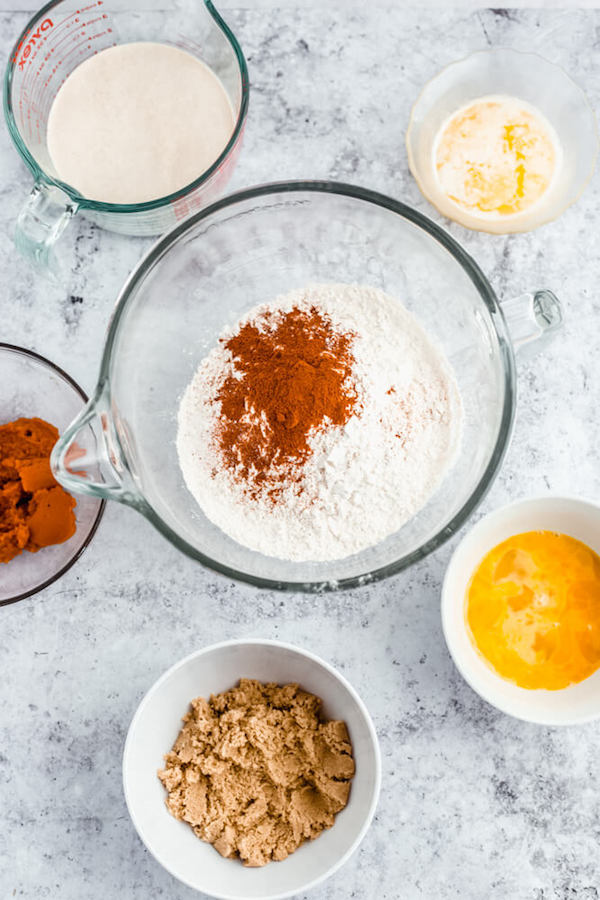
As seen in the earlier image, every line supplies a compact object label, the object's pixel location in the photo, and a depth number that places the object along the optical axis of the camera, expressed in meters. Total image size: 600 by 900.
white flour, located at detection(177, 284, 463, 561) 0.70
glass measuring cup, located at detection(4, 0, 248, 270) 0.74
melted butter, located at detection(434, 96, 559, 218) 0.80
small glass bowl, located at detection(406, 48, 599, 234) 0.79
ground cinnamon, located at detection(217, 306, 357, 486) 0.69
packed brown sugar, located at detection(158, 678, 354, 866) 0.75
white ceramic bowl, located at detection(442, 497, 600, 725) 0.74
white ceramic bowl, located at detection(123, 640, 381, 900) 0.73
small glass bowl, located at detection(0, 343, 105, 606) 0.78
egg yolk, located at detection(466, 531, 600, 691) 0.76
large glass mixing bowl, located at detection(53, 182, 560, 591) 0.71
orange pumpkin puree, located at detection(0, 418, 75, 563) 0.76
